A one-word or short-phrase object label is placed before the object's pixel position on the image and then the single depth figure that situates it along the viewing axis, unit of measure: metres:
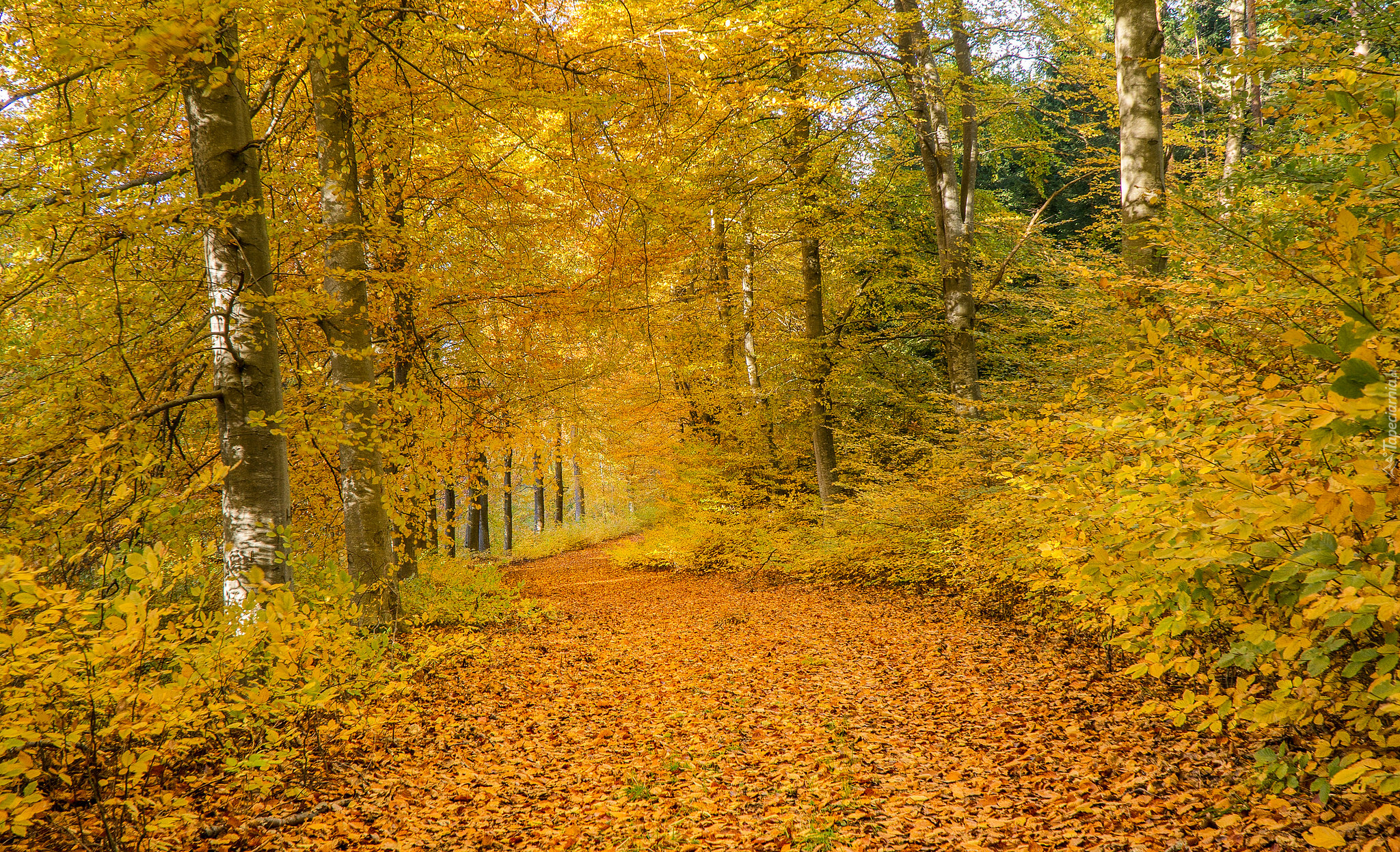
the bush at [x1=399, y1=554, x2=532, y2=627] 7.94
